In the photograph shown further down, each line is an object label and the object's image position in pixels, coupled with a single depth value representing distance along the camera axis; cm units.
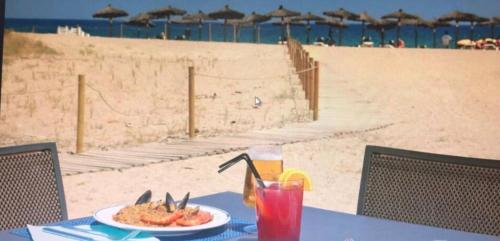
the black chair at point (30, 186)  186
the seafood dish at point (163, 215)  148
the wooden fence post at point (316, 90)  816
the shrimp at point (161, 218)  148
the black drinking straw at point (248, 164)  144
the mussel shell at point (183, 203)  156
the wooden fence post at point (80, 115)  619
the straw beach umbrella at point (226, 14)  929
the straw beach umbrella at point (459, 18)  744
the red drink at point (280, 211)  142
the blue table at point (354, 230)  149
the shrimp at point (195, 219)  148
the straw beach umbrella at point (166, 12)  971
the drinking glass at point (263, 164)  173
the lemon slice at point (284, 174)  148
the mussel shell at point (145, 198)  162
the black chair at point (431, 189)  183
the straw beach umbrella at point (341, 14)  899
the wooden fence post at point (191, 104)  692
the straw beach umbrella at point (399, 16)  877
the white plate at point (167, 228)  145
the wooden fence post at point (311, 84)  862
